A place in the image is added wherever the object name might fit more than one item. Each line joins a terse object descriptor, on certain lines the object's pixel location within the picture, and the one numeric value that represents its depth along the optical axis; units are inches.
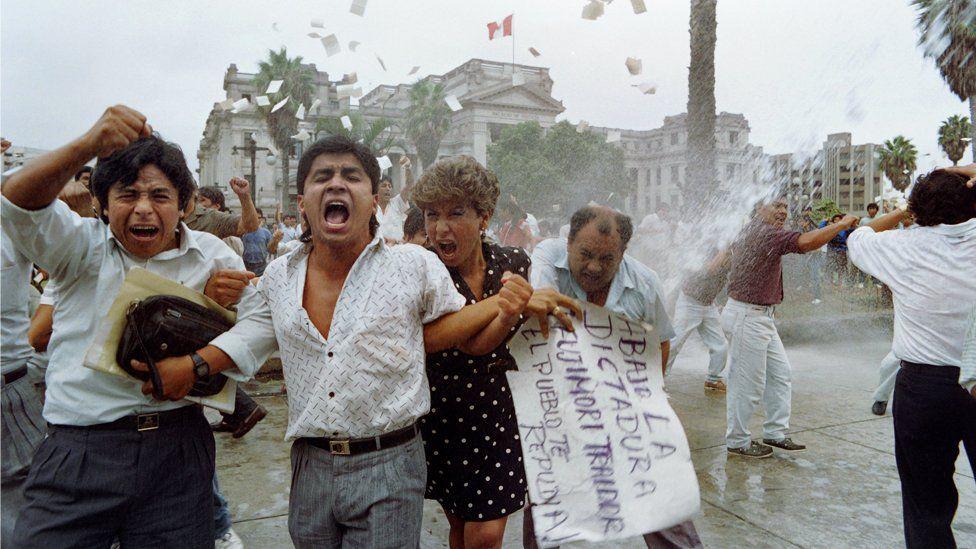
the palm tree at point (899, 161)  1219.2
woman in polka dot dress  95.2
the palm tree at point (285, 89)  1432.1
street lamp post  699.4
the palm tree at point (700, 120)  416.2
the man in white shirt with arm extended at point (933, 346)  107.9
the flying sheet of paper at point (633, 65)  215.5
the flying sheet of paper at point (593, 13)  161.8
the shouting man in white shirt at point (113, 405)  72.0
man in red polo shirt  182.1
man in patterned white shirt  73.6
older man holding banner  79.3
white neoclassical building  1798.7
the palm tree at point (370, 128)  1238.3
